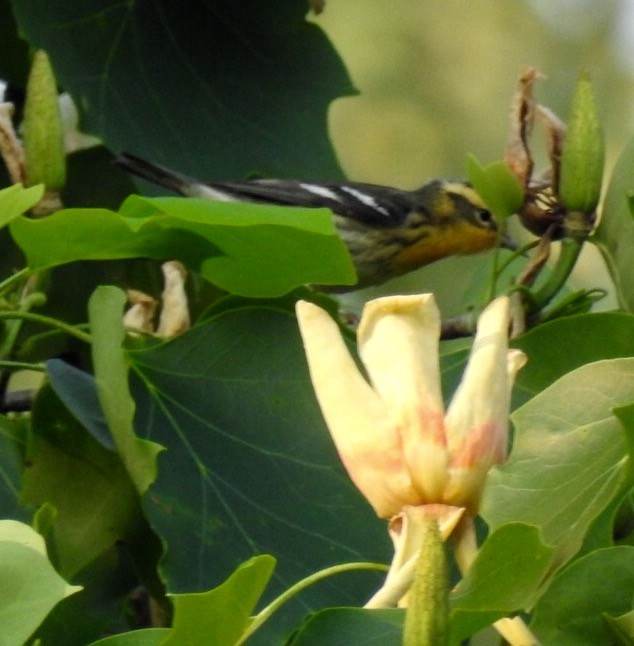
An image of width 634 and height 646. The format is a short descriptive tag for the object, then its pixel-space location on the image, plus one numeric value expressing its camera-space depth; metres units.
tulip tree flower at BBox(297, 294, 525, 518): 3.00
